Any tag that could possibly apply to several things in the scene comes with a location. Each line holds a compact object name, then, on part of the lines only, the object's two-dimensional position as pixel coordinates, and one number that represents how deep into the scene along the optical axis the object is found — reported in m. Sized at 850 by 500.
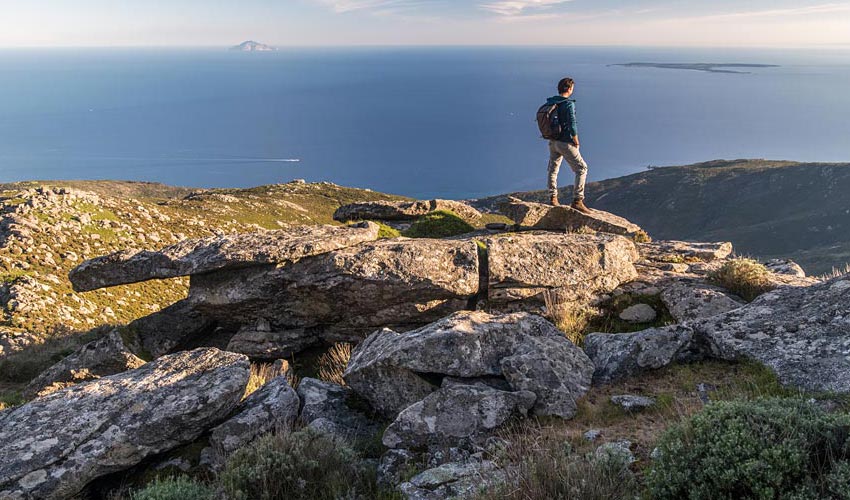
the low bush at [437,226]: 18.66
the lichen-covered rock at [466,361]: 8.05
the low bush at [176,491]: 6.10
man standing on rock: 16.18
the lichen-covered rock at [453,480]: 5.61
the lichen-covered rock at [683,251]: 15.72
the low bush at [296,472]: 6.36
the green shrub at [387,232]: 16.80
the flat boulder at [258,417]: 8.05
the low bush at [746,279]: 11.77
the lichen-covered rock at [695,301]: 10.86
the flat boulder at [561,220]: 17.67
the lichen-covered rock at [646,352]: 8.73
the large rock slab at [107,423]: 7.22
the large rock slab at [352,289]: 12.27
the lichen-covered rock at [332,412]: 8.28
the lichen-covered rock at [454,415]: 7.15
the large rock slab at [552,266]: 12.56
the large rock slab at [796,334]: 7.13
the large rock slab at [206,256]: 12.38
